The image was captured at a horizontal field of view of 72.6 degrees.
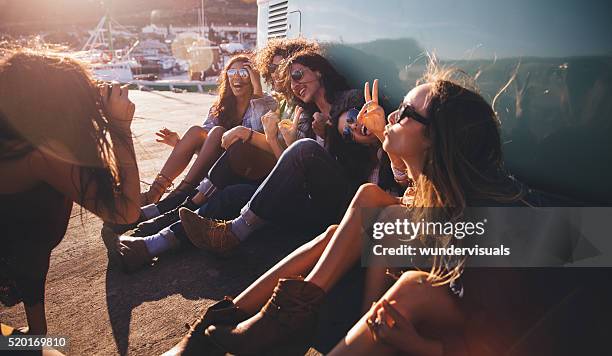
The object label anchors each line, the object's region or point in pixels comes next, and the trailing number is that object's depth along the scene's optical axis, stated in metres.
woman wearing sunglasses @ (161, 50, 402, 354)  2.53
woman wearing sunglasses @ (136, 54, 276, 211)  3.40
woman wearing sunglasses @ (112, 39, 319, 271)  2.77
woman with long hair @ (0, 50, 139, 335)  1.58
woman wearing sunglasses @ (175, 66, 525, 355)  1.41
